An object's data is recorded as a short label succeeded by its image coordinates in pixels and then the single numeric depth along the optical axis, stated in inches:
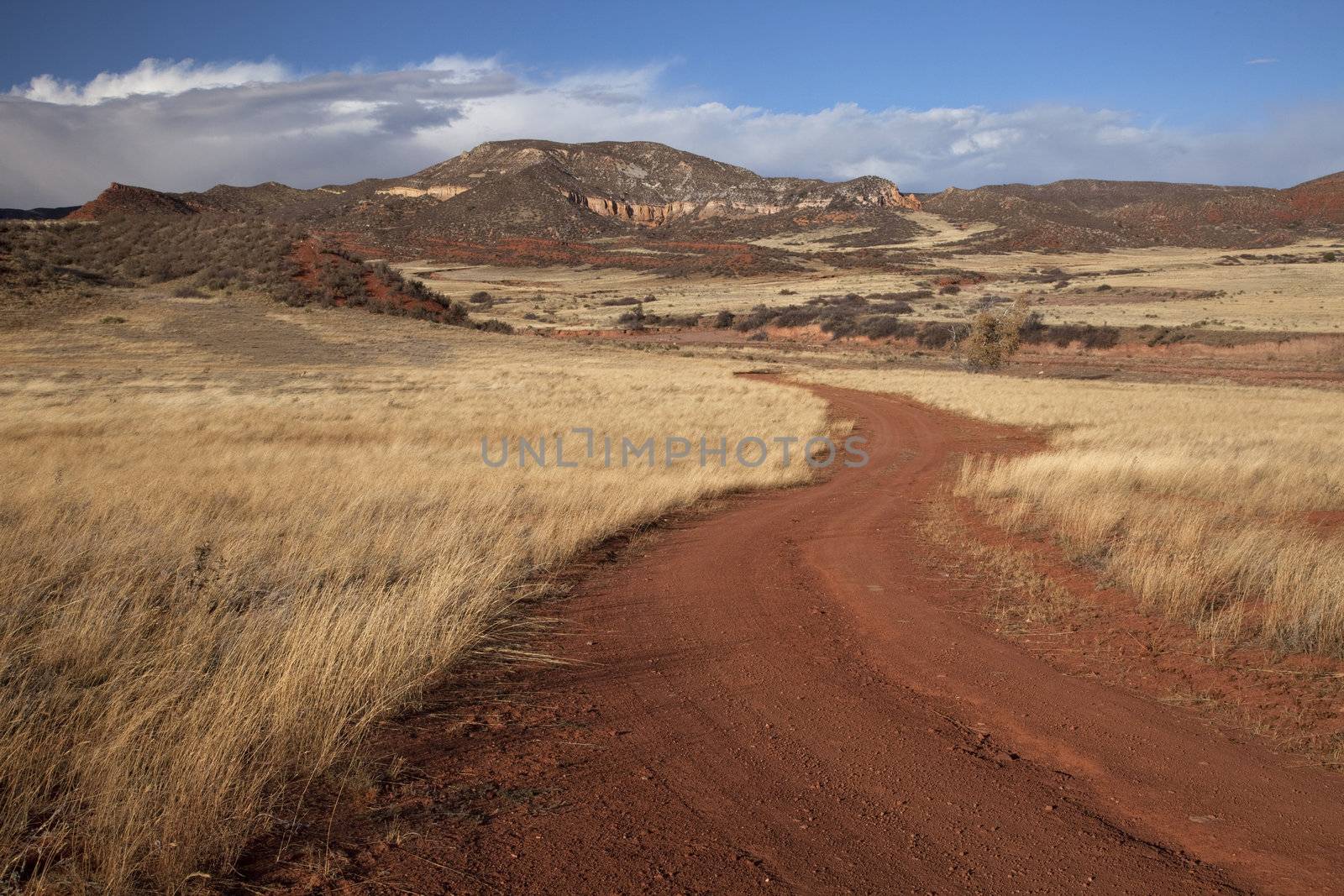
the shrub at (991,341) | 1609.3
